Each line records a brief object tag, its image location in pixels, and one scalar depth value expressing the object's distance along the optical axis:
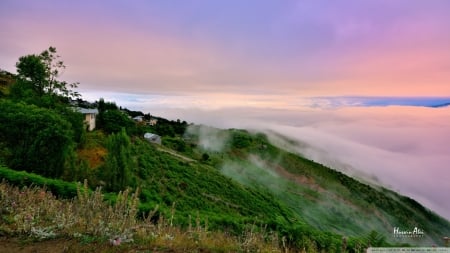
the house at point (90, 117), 46.13
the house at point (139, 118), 88.22
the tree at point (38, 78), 34.38
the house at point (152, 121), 87.11
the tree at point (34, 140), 20.38
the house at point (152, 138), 51.88
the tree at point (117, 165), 20.77
